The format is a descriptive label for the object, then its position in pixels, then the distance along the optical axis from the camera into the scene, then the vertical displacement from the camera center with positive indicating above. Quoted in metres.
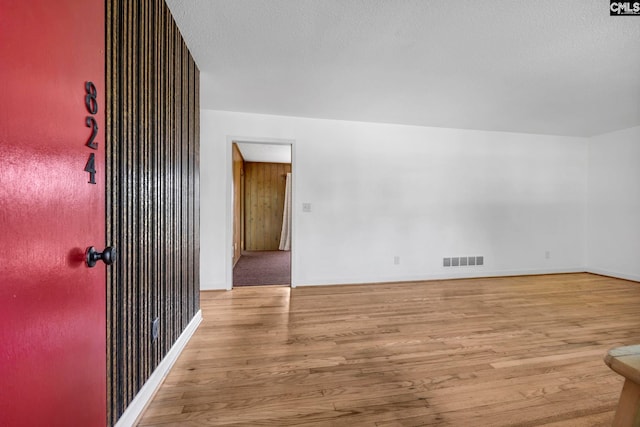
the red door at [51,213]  0.63 -0.01
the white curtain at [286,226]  6.60 -0.39
